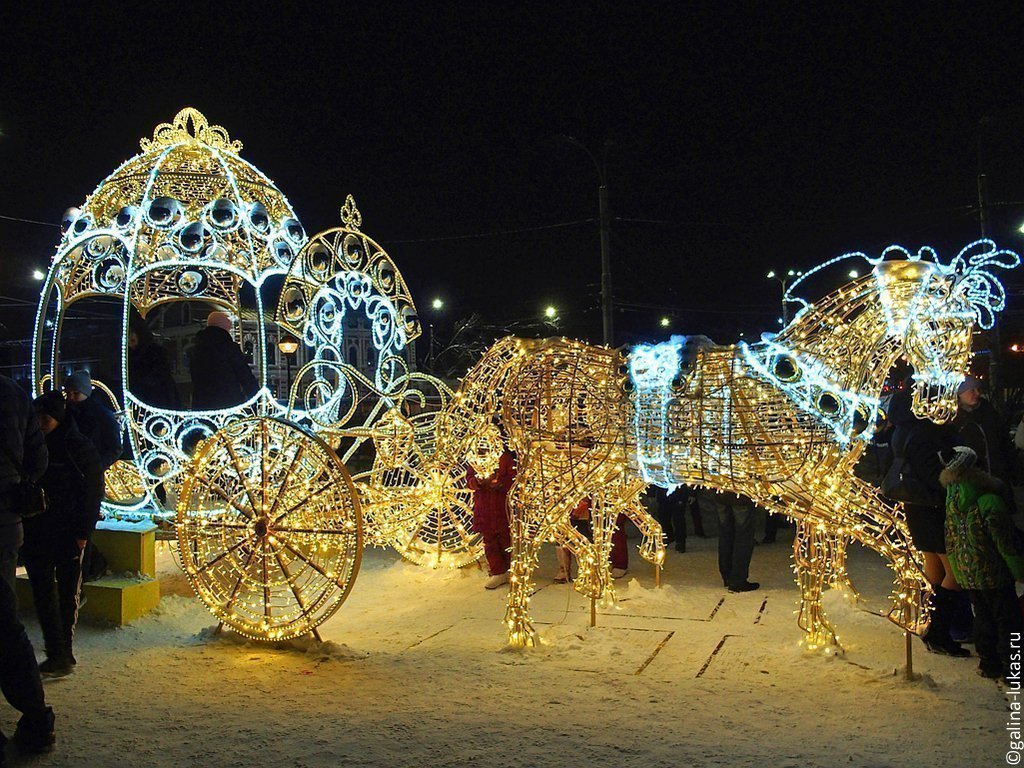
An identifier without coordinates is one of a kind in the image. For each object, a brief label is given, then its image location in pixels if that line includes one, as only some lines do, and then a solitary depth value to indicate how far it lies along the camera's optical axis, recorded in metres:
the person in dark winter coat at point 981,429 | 5.59
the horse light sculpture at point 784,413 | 4.39
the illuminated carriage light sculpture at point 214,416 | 5.26
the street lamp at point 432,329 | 23.00
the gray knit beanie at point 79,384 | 5.72
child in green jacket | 4.32
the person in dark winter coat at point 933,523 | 4.76
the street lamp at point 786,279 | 19.98
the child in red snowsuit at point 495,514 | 7.14
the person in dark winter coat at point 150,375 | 7.13
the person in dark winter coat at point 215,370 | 7.08
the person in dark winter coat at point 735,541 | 6.62
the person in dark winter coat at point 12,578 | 3.56
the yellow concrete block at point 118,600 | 5.79
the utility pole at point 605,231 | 12.73
